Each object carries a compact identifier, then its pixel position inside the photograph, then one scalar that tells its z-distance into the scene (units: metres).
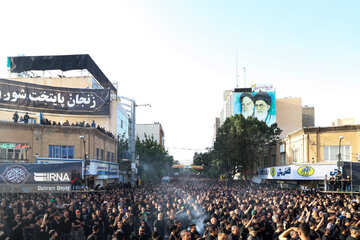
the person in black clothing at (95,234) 8.38
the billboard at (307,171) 30.76
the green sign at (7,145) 29.48
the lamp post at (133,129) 36.66
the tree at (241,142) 49.66
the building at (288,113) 85.69
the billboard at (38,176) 17.39
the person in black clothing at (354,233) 7.47
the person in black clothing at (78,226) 12.59
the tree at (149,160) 60.63
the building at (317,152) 31.73
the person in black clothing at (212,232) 7.80
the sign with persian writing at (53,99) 35.03
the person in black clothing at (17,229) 10.98
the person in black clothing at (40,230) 10.65
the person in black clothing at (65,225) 12.03
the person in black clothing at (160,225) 11.30
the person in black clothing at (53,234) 8.48
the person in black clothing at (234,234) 8.09
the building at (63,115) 30.48
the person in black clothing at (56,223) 11.73
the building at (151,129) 140.79
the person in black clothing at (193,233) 8.80
